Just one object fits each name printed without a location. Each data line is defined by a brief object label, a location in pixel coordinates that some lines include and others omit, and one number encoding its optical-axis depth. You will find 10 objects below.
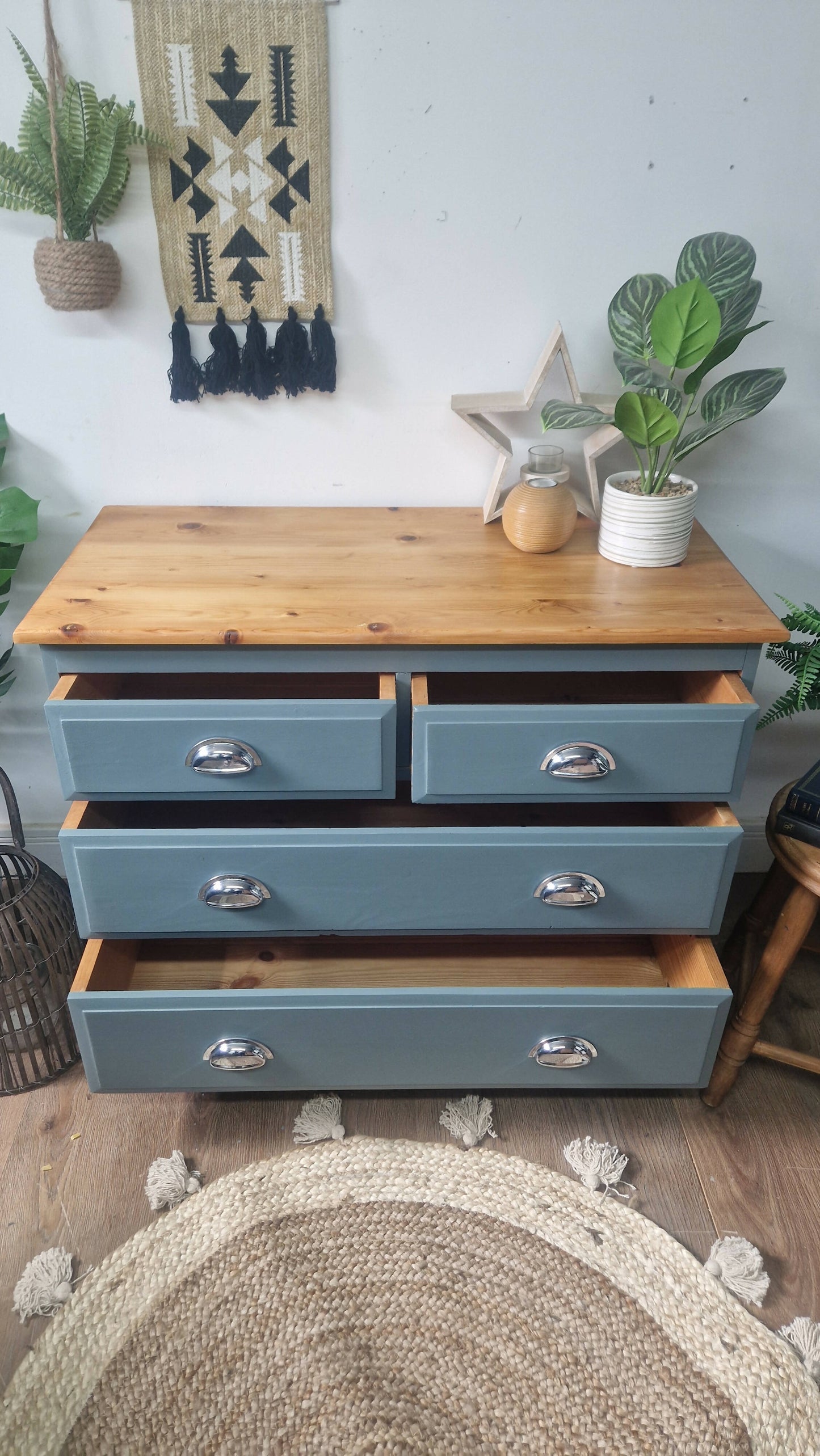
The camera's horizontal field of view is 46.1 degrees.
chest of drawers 1.16
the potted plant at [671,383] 1.15
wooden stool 1.31
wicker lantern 1.43
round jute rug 1.10
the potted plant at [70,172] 1.22
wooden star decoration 1.34
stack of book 1.32
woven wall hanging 1.23
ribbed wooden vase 1.32
